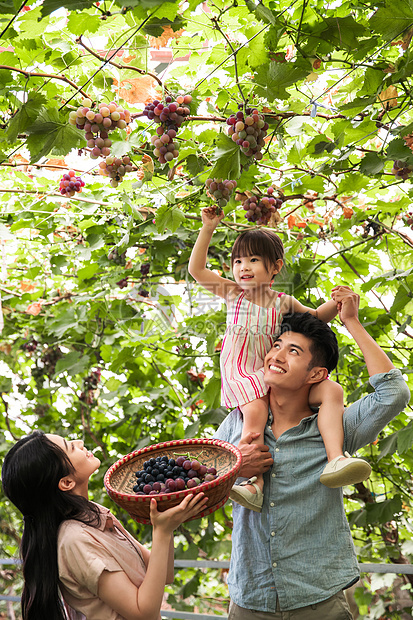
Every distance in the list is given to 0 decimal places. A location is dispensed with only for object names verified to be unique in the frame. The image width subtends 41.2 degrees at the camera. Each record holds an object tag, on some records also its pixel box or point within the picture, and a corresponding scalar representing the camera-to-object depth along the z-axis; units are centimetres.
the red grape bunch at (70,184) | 216
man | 142
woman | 132
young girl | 170
